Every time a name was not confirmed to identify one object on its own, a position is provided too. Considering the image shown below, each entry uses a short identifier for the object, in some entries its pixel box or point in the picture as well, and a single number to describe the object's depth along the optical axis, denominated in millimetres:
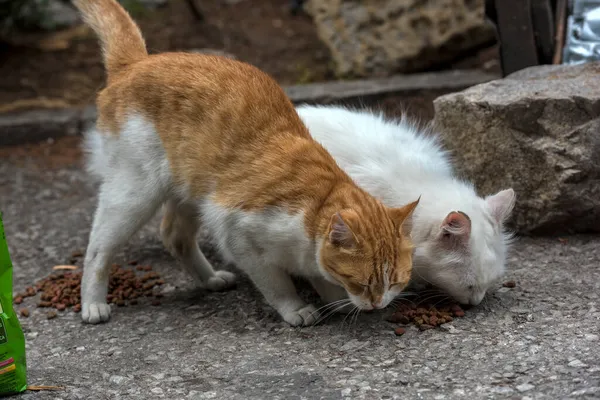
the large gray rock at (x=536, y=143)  4512
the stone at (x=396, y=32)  7000
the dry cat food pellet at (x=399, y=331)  3693
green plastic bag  3244
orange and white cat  3576
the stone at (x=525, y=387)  3041
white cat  3770
